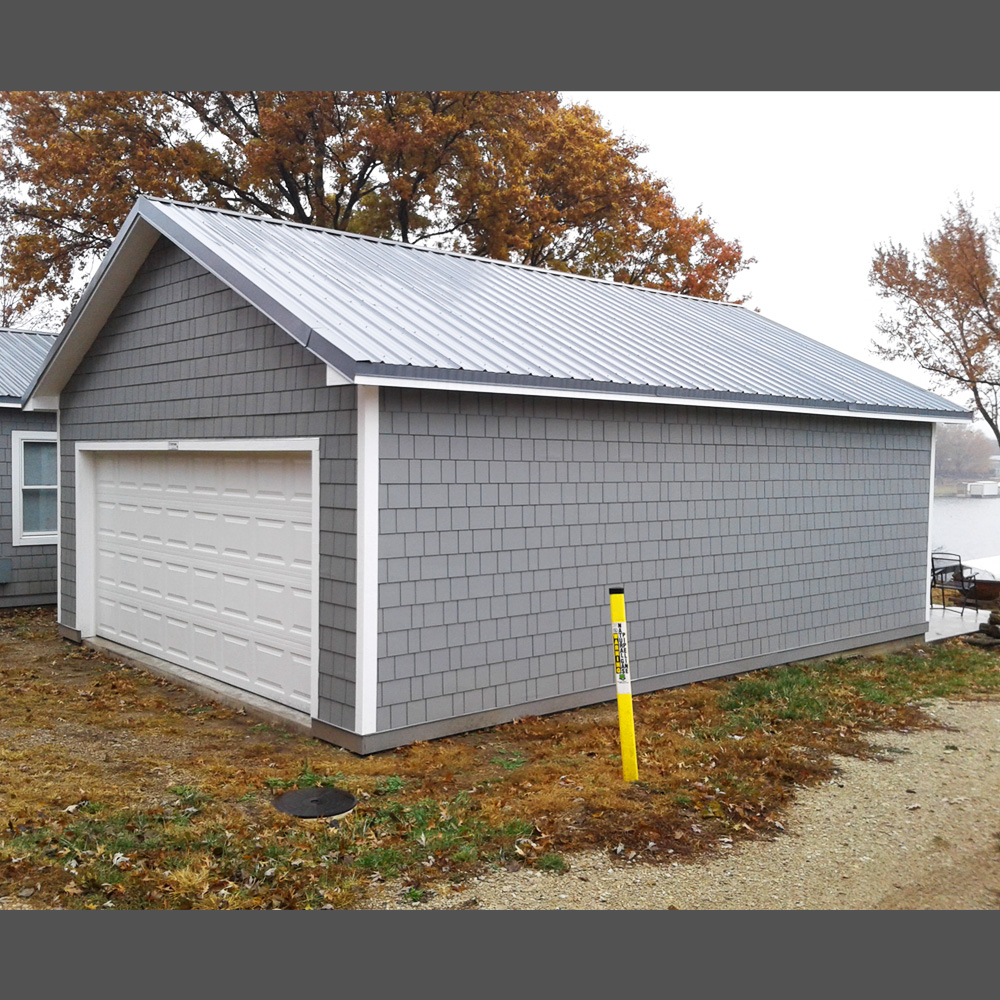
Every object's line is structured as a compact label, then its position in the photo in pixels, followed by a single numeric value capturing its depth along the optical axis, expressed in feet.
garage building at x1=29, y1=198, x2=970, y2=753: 25.45
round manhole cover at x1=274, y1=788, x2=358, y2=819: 20.25
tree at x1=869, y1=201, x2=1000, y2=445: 59.16
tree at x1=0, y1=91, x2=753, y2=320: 73.97
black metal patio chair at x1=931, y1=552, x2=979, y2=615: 52.70
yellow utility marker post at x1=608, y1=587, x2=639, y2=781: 22.33
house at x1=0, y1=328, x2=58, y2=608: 45.93
